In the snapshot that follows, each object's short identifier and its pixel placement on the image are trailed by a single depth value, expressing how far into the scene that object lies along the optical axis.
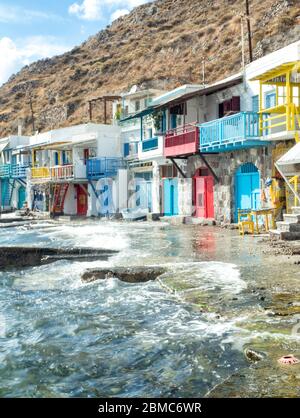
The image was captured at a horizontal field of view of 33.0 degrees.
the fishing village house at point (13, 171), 49.62
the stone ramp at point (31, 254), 16.34
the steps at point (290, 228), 16.00
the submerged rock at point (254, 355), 6.13
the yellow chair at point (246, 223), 19.66
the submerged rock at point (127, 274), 11.75
